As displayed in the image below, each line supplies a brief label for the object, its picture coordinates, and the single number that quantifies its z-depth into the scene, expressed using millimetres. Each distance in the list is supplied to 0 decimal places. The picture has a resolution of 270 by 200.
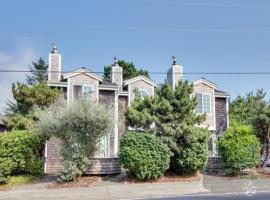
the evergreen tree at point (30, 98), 23172
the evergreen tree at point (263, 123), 21328
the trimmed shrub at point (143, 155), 17375
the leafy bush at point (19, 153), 17703
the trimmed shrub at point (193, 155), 18328
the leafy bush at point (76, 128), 17172
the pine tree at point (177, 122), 18453
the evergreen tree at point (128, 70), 43969
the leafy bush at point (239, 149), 19297
